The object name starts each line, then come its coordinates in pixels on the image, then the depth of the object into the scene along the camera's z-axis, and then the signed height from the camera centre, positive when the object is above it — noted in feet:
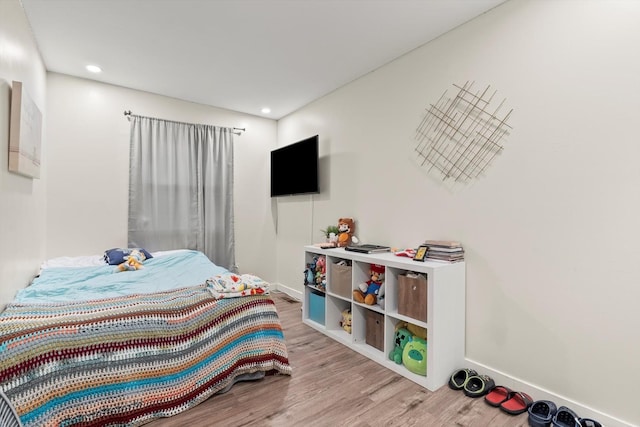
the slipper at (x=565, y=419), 5.16 -3.52
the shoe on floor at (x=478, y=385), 6.21 -3.58
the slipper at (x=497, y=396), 5.96 -3.64
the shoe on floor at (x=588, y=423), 5.14 -3.53
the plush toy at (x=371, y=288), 8.11 -2.00
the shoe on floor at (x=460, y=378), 6.48 -3.58
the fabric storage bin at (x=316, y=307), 9.84 -3.07
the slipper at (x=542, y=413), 5.28 -3.55
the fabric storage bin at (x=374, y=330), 8.02 -3.11
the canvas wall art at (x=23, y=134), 5.86 +1.65
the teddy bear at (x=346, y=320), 9.11 -3.22
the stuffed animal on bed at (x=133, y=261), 8.76 -1.49
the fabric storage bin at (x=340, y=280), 8.76 -1.95
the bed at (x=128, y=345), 4.53 -2.33
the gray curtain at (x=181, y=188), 11.40 +0.99
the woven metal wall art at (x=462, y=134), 6.79 +1.94
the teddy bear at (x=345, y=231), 10.09 -0.57
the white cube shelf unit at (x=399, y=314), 6.51 -2.44
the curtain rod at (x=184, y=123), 11.16 +3.66
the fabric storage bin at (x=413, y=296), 6.73 -1.88
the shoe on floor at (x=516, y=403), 5.69 -3.63
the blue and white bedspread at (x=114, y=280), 6.43 -1.70
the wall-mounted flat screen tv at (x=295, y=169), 11.34 +1.83
